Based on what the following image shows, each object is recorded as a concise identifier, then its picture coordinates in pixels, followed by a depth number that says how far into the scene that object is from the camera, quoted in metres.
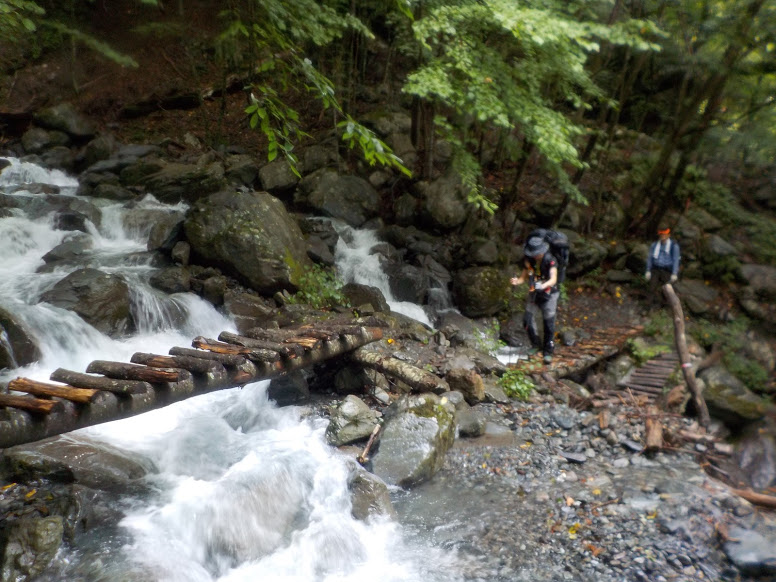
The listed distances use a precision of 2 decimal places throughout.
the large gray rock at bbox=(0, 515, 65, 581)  3.15
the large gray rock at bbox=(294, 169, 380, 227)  11.61
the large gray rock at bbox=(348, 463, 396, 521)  4.39
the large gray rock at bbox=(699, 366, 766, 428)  7.45
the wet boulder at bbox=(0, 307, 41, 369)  5.37
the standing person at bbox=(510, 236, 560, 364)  7.42
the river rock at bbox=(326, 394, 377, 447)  5.30
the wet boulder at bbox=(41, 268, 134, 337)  6.57
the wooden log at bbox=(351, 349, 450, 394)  6.02
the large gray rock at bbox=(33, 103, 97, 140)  13.11
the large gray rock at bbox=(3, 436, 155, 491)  3.97
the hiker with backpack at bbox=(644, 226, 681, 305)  8.70
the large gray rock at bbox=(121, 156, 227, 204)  10.82
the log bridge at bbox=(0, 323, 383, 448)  2.85
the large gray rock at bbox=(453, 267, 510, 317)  10.27
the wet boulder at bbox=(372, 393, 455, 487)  4.87
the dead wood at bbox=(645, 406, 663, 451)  5.36
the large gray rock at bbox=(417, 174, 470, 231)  11.37
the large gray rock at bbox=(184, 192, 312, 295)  8.24
